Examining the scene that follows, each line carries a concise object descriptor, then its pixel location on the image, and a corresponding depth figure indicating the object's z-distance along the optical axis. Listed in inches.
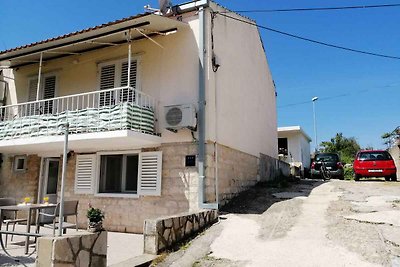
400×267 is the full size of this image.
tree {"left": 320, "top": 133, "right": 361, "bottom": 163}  1579.7
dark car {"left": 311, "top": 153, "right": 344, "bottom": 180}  776.8
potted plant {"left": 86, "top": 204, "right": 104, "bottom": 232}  184.9
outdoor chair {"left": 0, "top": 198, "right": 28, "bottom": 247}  336.5
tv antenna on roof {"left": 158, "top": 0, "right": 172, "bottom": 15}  389.1
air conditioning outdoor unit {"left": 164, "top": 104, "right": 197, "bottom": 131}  343.0
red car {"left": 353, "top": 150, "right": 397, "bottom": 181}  640.4
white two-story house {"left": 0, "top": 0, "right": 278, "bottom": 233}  350.0
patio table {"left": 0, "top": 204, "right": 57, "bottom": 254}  272.5
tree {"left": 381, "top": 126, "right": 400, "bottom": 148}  923.2
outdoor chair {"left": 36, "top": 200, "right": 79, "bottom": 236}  281.6
